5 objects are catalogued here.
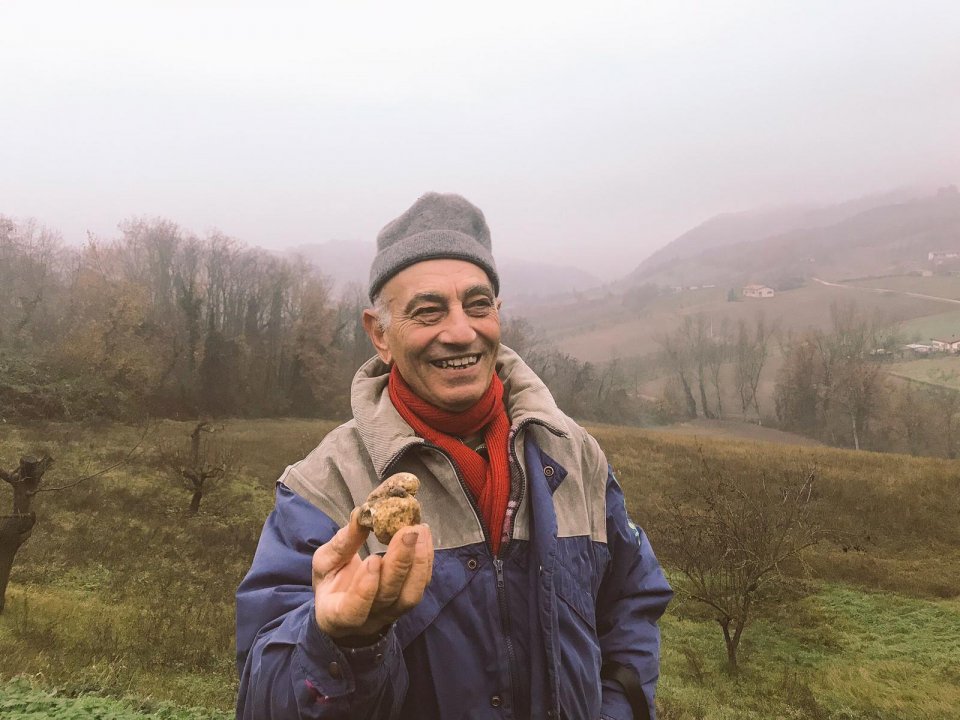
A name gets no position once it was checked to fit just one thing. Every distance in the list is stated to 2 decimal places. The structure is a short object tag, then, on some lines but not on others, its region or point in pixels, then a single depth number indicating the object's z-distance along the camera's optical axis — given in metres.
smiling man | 1.28
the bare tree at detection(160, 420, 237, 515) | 13.30
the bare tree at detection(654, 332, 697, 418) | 30.25
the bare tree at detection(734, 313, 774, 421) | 28.66
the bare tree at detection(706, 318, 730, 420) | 30.26
